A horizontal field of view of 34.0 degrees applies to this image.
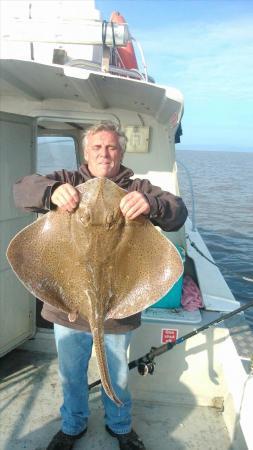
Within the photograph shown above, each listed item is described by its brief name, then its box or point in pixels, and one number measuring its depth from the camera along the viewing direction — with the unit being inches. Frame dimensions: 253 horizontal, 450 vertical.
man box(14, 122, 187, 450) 92.1
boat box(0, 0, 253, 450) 134.6
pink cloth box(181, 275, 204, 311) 174.9
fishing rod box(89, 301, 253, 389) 142.9
